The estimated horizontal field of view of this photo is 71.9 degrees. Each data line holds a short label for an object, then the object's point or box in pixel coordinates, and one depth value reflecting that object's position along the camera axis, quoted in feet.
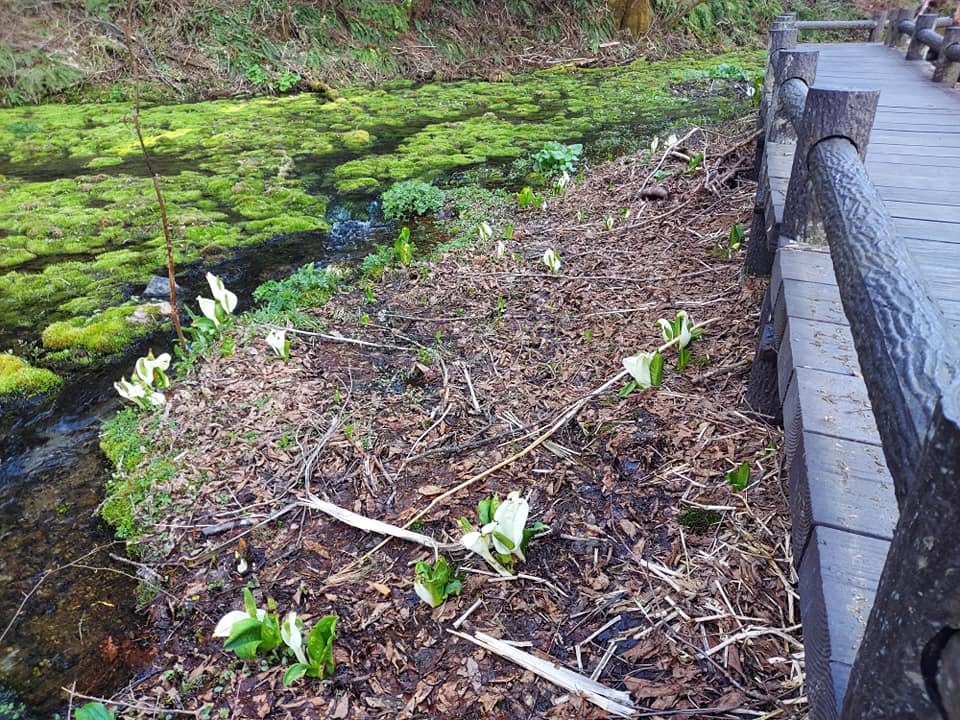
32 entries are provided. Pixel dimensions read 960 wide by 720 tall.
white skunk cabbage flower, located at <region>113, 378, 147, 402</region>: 8.71
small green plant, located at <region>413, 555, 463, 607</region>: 5.55
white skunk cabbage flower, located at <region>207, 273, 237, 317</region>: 10.19
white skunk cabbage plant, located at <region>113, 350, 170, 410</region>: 8.77
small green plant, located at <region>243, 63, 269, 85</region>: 30.19
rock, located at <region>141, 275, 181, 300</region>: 12.35
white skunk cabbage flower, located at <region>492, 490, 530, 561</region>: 5.59
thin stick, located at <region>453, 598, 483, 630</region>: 5.53
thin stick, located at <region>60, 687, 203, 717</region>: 5.24
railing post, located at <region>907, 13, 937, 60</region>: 18.28
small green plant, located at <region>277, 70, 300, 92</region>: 30.14
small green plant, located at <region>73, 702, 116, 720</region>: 4.77
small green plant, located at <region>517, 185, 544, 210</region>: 15.21
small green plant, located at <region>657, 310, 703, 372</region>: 7.84
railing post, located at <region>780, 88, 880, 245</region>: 5.63
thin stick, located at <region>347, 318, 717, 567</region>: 6.67
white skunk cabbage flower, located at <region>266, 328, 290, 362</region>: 9.50
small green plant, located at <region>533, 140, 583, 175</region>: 18.22
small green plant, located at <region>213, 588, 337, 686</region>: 5.17
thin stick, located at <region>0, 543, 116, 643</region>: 6.22
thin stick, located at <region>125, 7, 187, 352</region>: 9.39
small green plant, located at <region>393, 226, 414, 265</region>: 12.78
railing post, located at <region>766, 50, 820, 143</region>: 9.27
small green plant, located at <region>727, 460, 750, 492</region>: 5.84
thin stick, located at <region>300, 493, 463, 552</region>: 6.28
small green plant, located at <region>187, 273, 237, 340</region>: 10.19
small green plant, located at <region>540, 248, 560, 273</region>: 11.39
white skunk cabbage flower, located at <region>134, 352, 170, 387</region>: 8.86
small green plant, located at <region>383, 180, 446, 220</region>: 15.87
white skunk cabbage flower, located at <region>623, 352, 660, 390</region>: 7.34
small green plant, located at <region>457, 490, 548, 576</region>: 5.58
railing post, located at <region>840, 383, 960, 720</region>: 1.74
